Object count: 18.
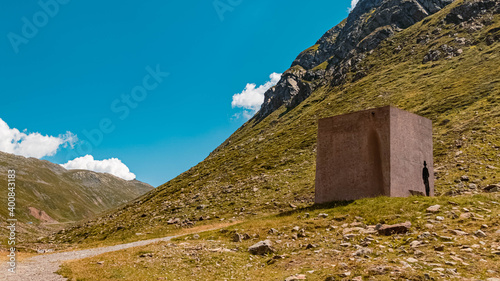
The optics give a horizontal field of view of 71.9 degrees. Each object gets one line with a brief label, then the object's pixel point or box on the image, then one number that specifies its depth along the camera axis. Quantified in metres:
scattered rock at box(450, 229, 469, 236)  13.93
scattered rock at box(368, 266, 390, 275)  10.94
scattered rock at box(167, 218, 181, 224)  41.31
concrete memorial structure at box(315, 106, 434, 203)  23.84
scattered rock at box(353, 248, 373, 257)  13.47
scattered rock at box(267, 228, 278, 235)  19.89
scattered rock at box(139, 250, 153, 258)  17.64
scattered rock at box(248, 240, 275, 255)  16.78
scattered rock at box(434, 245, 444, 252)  12.70
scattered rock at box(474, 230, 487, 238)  13.39
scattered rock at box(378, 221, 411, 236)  15.86
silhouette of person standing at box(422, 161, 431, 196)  26.80
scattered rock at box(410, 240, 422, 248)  13.52
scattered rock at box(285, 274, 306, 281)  11.72
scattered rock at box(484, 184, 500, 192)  23.59
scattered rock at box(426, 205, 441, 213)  17.52
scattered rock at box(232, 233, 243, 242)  20.27
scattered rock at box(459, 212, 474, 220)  15.80
